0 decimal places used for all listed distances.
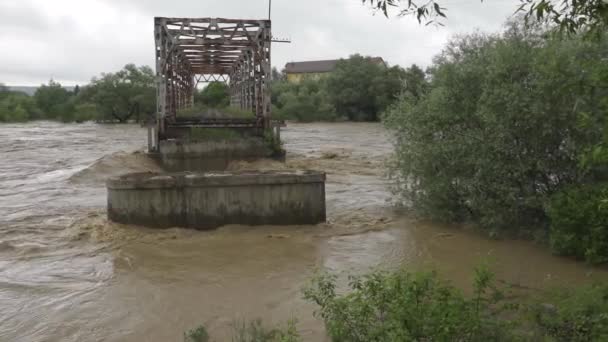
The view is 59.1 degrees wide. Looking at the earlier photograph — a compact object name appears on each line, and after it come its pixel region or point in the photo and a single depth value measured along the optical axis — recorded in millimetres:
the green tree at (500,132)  8320
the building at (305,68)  124375
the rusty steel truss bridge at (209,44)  20375
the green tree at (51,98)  76375
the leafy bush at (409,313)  3789
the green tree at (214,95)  69375
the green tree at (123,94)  62812
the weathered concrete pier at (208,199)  9953
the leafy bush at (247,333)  4898
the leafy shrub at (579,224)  7469
